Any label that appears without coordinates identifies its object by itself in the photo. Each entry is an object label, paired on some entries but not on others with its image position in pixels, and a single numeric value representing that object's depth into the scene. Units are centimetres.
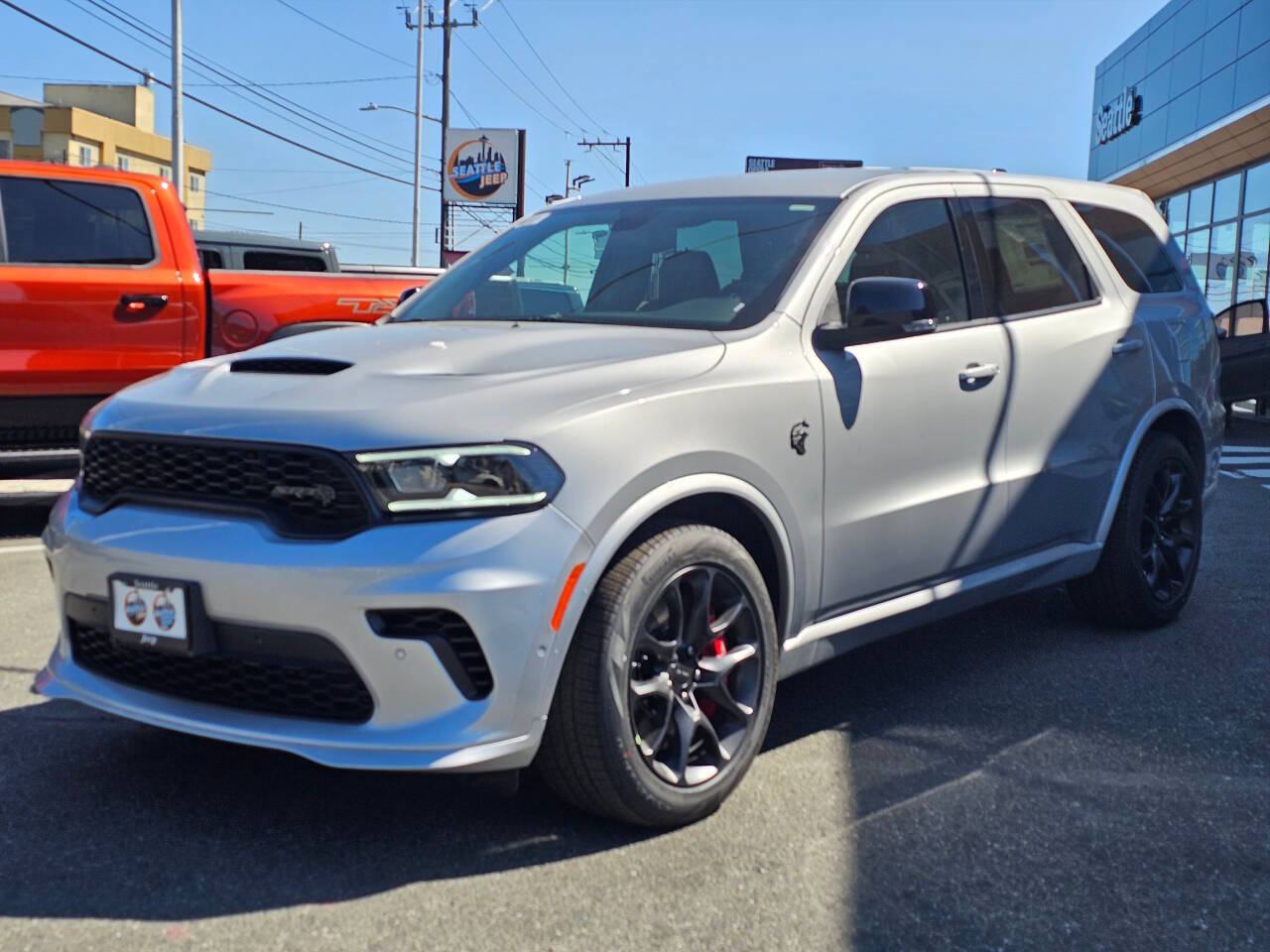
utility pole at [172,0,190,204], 2716
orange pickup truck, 742
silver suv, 312
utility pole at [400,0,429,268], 4491
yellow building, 6178
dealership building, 2548
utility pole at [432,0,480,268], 4844
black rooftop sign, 4714
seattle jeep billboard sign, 5653
